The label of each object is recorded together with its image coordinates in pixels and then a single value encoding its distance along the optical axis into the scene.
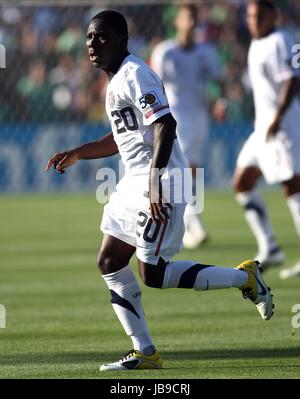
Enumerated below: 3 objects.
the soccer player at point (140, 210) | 7.05
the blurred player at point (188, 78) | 15.95
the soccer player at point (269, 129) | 12.18
